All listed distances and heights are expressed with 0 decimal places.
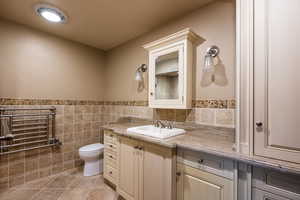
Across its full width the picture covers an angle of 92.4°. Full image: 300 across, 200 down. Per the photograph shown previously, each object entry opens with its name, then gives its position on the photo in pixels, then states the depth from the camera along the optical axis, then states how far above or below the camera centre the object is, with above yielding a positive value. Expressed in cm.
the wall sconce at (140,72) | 210 +42
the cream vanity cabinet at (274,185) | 74 -46
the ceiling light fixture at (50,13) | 159 +102
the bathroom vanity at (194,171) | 79 -49
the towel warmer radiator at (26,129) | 175 -39
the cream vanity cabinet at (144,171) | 116 -66
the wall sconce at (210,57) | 138 +42
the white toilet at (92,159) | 212 -89
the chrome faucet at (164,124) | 168 -29
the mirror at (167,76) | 166 +30
